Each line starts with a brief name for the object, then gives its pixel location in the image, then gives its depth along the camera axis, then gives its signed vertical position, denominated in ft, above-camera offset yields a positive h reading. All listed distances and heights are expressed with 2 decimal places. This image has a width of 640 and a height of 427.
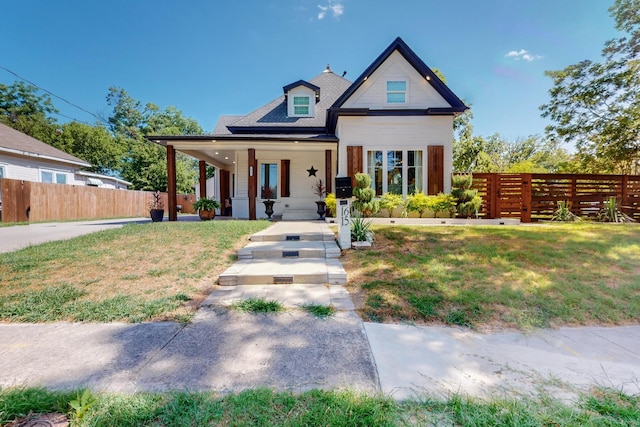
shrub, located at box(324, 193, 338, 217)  33.71 +0.02
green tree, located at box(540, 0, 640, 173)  42.34 +18.06
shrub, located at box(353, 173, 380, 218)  32.48 +0.63
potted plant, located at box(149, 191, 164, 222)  36.09 -1.42
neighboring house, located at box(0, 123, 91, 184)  46.37 +8.74
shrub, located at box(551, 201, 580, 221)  34.63 -1.51
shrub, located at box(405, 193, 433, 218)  33.24 -0.03
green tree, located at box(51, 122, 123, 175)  89.10 +20.93
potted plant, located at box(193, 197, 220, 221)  36.17 -0.61
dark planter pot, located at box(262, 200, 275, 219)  38.85 -0.55
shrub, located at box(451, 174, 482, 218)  32.37 +0.84
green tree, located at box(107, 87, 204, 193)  93.61 +29.62
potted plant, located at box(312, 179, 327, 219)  38.50 +1.28
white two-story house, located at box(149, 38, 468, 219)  35.37 +9.02
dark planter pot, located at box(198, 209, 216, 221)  36.14 -1.58
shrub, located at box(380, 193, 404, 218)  33.73 +0.12
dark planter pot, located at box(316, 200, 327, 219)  38.32 -0.72
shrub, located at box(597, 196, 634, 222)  34.32 -1.47
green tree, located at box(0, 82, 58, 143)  83.76 +31.42
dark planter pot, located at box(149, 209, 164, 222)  36.01 -1.45
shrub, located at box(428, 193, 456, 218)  33.06 -0.16
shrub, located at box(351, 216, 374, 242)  20.02 -2.26
